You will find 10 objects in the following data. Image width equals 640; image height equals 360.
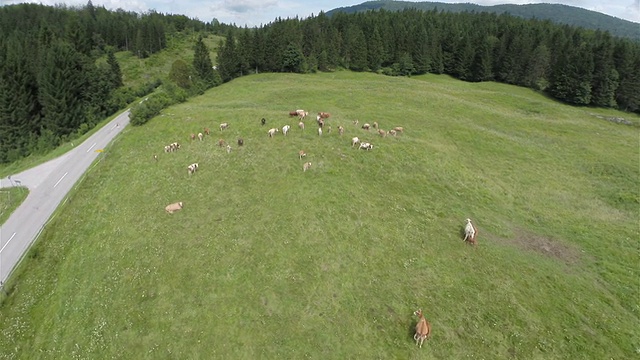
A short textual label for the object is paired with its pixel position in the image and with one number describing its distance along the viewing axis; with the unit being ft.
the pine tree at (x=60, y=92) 201.87
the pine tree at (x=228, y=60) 286.46
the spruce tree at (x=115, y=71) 288.69
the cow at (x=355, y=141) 116.47
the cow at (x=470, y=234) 78.48
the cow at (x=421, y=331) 56.03
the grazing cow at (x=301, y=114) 140.34
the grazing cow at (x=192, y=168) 109.09
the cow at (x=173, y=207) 92.06
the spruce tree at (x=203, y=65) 263.70
